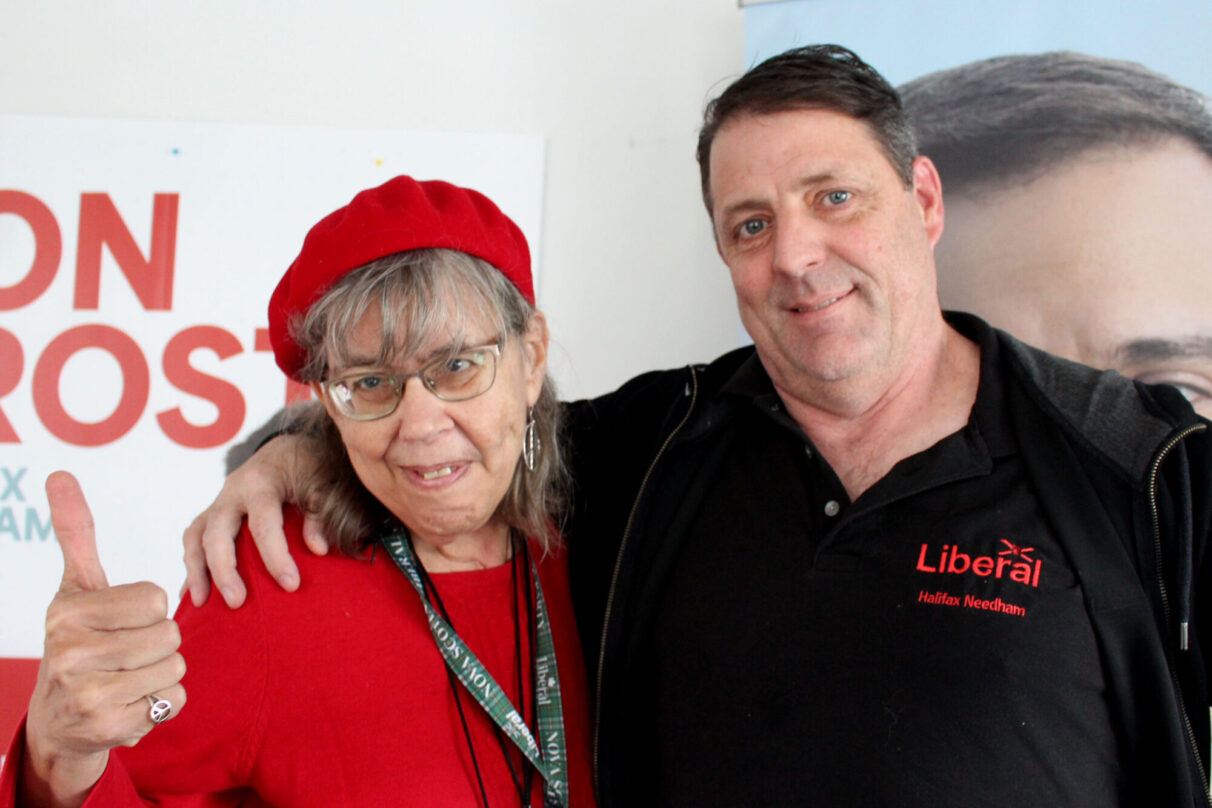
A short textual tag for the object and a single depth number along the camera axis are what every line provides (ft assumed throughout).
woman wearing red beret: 3.98
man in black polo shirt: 3.89
